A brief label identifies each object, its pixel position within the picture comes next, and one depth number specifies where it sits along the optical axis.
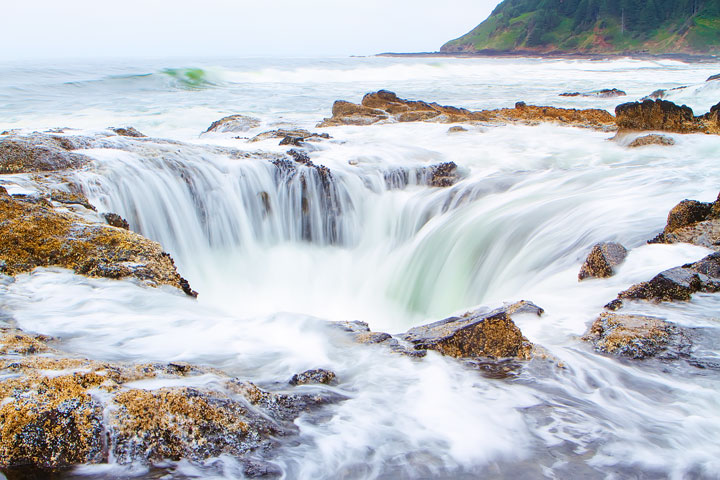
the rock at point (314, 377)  2.82
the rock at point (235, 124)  13.35
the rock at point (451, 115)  13.14
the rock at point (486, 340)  3.17
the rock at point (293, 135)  10.24
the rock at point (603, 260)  4.75
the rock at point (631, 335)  3.28
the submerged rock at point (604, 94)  21.22
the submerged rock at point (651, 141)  9.56
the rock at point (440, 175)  8.21
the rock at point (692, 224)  4.89
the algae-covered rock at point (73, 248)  3.83
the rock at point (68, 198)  4.94
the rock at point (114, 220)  4.93
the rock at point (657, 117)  10.17
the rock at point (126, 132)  8.28
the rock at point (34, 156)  5.58
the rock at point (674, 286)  3.90
